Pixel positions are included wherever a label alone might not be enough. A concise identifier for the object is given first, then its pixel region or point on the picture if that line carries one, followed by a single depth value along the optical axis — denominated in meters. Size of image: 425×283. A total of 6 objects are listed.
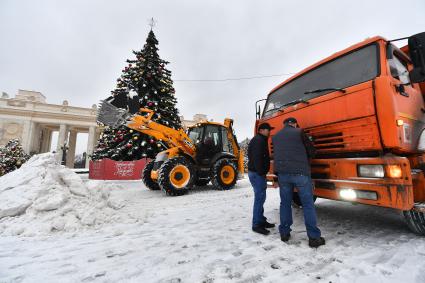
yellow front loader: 6.65
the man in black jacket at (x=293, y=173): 2.65
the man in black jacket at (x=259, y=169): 3.24
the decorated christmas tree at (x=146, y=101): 13.48
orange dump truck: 2.34
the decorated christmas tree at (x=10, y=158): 12.84
